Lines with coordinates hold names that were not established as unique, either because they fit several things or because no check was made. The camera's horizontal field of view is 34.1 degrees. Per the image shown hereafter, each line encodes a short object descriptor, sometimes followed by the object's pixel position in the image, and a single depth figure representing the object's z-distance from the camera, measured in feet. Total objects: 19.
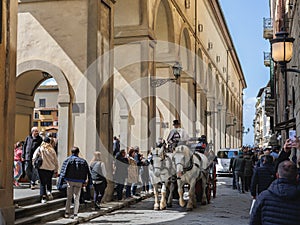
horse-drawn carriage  43.65
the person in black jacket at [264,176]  32.24
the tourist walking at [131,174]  53.42
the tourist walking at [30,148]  43.21
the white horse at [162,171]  44.15
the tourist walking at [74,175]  36.29
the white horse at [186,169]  43.39
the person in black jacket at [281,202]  15.05
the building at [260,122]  329.72
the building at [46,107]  172.35
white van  102.12
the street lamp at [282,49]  33.12
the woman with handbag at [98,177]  41.96
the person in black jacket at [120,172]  51.08
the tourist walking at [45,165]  37.63
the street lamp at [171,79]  63.93
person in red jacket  45.62
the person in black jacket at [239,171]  64.34
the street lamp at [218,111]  117.39
